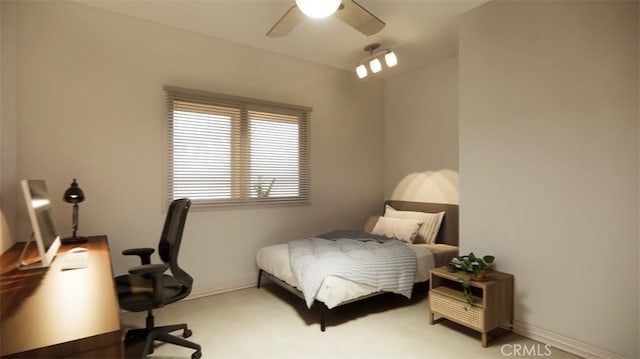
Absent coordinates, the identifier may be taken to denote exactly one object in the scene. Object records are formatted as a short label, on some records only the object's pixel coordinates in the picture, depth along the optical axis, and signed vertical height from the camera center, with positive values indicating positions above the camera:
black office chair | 2.03 -0.74
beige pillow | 3.80 -0.60
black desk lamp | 2.58 -0.16
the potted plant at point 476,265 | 2.48 -0.68
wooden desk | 0.90 -0.45
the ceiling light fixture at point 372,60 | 3.63 +1.38
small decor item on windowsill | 3.83 -0.12
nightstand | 2.38 -0.96
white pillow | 3.86 -0.57
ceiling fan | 1.79 +1.10
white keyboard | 1.74 -0.47
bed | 2.63 -0.79
